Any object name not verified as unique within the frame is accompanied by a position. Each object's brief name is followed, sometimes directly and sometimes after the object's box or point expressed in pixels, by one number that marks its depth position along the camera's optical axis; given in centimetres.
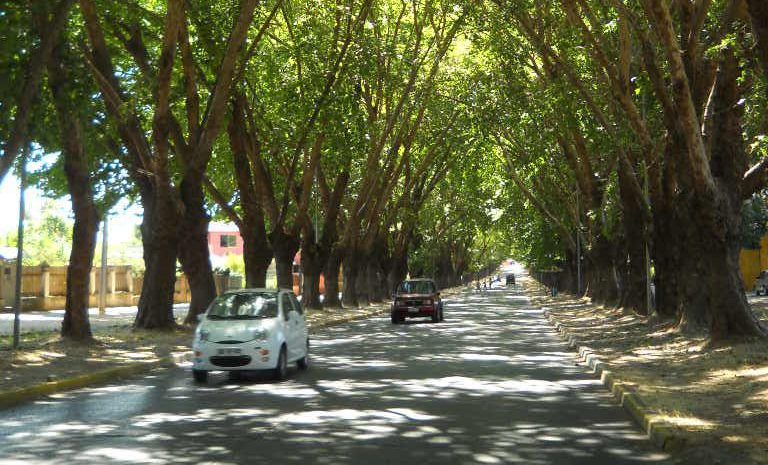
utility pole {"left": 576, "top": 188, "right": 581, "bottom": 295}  4294
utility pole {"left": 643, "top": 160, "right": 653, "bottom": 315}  2494
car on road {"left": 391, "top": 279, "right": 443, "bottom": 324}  3353
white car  1434
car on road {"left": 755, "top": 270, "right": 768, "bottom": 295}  5838
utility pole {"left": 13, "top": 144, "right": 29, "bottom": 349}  1762
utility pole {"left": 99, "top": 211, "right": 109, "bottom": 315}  3628
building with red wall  11575
